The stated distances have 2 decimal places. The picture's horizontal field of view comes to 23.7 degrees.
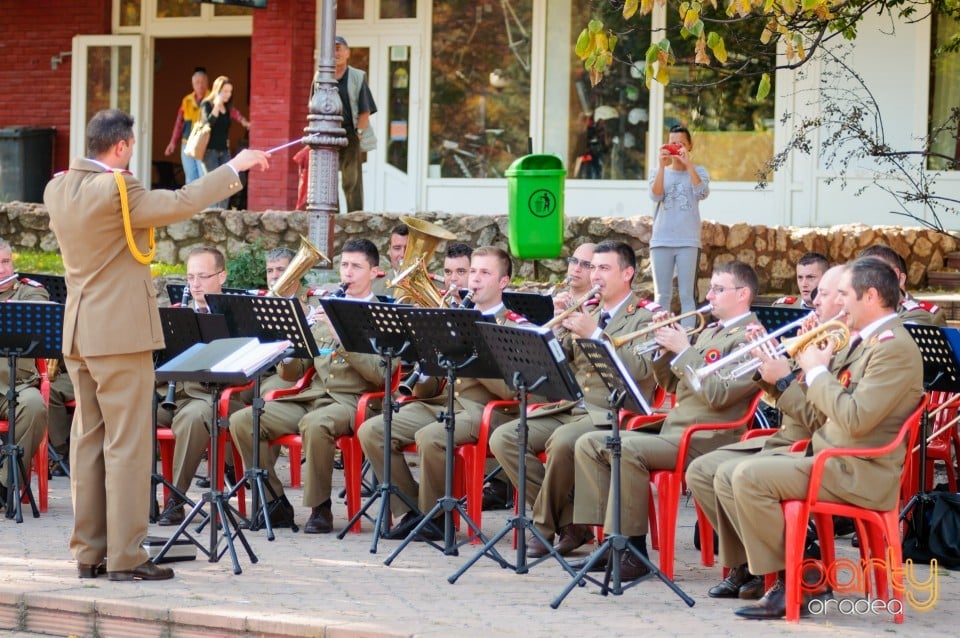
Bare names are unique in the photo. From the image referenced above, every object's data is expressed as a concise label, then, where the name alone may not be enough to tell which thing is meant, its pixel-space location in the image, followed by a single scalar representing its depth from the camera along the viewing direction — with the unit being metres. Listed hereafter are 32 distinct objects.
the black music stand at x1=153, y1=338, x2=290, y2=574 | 11.16
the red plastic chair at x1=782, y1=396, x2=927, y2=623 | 9.81
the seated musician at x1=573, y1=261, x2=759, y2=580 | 11.38
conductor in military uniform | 10.67
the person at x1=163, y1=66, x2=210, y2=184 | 26.62
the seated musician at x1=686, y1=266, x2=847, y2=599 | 10.41
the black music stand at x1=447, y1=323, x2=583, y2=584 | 10.70
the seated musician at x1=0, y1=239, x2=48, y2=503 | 14.16
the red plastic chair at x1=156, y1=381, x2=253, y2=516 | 14.13
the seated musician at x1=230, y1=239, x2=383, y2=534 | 13.42
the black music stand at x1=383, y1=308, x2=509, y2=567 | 11.72
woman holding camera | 18.91
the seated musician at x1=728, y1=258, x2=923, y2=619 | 9.69
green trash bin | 20.59
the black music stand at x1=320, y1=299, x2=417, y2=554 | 12.25
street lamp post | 17.82
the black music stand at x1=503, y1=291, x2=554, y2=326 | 14.49
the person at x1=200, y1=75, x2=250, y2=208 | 26.10
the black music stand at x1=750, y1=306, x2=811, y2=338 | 13.16
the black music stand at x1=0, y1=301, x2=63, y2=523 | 13.36
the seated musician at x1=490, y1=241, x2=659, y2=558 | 12.25
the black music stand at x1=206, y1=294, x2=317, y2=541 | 12.88
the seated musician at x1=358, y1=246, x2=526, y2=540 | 13.01
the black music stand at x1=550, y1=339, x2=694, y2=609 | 10.46
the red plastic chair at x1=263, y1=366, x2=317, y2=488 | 13.76
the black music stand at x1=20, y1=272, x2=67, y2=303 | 16.23
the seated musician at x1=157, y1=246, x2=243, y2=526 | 13.88
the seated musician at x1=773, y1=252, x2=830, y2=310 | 14.35
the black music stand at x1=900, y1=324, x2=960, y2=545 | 11.59
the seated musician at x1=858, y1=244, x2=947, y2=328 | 12.83
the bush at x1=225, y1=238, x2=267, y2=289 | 19.43
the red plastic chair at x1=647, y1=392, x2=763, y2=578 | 11.41
